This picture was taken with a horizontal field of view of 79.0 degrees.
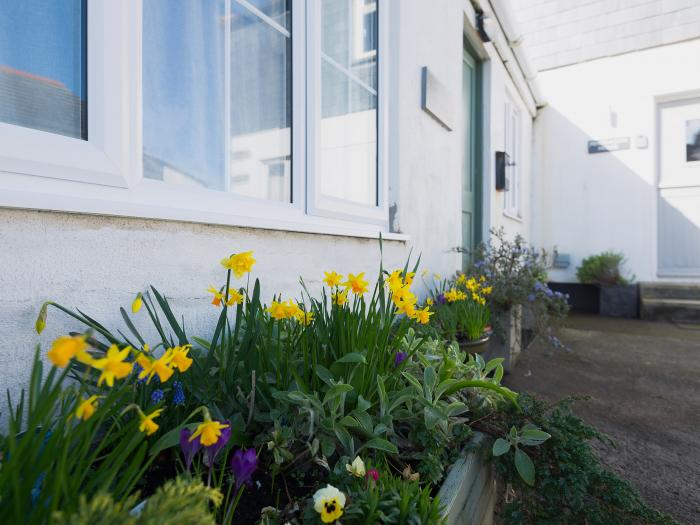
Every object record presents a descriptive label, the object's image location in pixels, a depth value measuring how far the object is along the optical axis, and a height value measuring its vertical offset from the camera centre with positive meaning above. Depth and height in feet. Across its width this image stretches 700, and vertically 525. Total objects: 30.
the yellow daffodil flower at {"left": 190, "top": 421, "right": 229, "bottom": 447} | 2.01 -0.83
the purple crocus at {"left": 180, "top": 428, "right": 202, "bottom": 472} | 2.40 -1.08
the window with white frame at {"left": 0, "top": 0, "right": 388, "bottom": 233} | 3.46 +1.66
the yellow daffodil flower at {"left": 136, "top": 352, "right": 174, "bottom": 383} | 1.82 -0.47
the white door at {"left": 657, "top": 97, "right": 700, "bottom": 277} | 19.24 +3.22
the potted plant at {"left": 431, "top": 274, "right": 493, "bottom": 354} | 7.93 -1.15
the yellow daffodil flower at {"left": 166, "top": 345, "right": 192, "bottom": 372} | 2.09 -0.51
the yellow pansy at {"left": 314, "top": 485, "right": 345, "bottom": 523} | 2.51 -1.48
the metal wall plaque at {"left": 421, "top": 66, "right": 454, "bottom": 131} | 8.96 +3.57
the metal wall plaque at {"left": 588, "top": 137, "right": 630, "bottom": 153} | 20.07 +5.49
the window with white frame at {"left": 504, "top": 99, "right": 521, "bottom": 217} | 16.90 +4.36
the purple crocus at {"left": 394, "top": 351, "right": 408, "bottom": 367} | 4.43 -1.05
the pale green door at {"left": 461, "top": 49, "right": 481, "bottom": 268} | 13.43 +3.26
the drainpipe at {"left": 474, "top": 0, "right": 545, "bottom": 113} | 12.93 +7.85
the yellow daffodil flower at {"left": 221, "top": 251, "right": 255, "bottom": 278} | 3.11 -0.04
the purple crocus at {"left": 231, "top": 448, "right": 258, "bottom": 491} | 2.48 -1.22
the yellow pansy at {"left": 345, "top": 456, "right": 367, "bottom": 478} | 3.01 -1.50
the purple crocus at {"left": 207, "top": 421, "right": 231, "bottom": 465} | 2.48 -1.13
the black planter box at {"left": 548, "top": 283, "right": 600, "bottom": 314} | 20.31 -1.84
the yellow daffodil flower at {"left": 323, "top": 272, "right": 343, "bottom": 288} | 4.06 -0.21
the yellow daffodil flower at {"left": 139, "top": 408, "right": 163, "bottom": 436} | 1.82 -0.73
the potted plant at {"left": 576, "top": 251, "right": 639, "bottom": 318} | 19.01 -1.18
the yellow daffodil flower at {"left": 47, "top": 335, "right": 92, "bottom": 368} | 1.40 -0.31
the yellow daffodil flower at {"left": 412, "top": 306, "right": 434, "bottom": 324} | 3.89 -0.53
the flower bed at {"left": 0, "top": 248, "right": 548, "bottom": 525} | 1.96 -1.16
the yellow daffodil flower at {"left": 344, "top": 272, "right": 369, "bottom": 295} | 3.77 -0.24
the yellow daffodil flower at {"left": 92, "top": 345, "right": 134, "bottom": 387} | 1.59 -0.42
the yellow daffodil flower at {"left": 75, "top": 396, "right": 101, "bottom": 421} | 1.70 -0.62
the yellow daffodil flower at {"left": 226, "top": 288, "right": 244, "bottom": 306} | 3.50 -0.34
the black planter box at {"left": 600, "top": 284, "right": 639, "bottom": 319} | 18.93 -1.92
